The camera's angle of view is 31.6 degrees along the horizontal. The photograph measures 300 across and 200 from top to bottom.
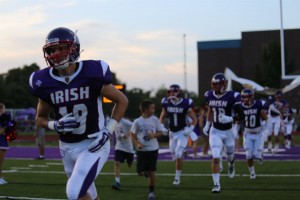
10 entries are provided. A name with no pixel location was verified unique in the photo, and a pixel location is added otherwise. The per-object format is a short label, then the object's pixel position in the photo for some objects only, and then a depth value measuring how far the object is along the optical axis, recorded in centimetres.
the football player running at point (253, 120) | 1223
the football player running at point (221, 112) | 1024
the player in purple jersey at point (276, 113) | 1862
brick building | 6197
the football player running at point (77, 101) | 494
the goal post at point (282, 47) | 2473
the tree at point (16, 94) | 6334
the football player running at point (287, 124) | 2022
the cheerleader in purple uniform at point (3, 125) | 1116
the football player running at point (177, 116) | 1158
